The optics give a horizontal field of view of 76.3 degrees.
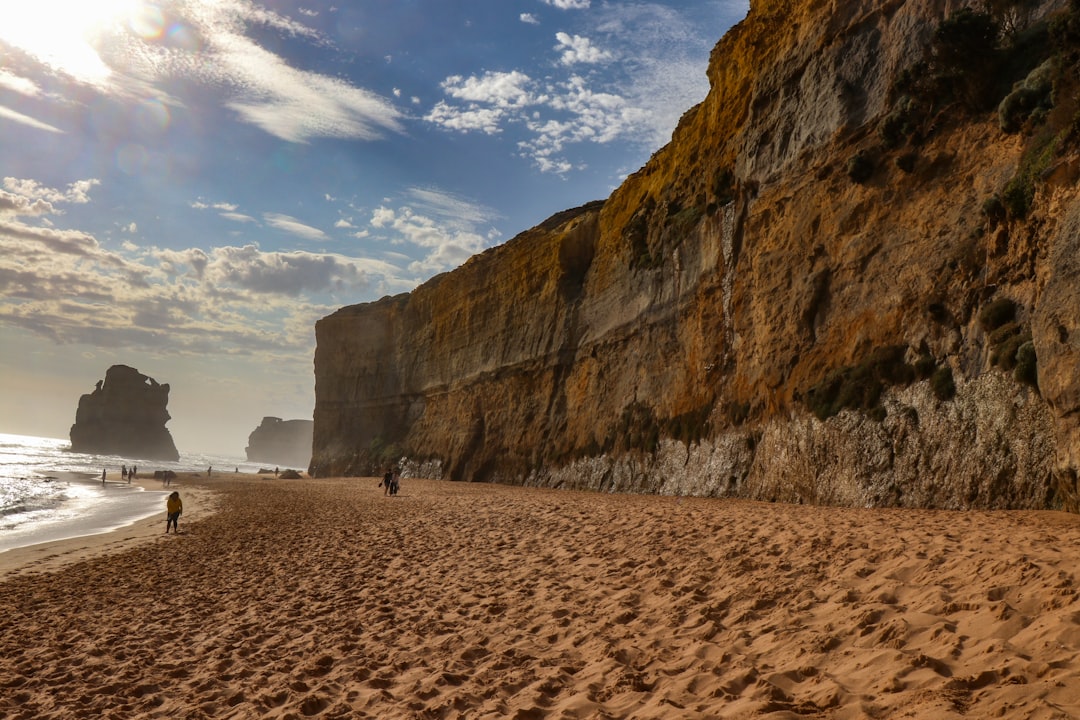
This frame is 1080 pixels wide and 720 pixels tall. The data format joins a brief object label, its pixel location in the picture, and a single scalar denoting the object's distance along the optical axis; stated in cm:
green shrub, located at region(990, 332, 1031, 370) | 1227
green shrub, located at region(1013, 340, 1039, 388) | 1171
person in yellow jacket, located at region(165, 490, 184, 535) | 1956
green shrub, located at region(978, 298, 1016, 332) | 1304
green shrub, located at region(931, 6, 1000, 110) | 1550
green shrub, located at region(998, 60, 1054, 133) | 1364
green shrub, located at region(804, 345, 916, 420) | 1562
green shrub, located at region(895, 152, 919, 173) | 1684
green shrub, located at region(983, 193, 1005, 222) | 1366
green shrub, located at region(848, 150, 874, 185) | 1808
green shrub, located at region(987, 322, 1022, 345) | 1269
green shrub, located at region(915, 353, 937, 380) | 1465
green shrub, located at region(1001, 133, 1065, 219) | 1246
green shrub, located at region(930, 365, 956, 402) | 1384
